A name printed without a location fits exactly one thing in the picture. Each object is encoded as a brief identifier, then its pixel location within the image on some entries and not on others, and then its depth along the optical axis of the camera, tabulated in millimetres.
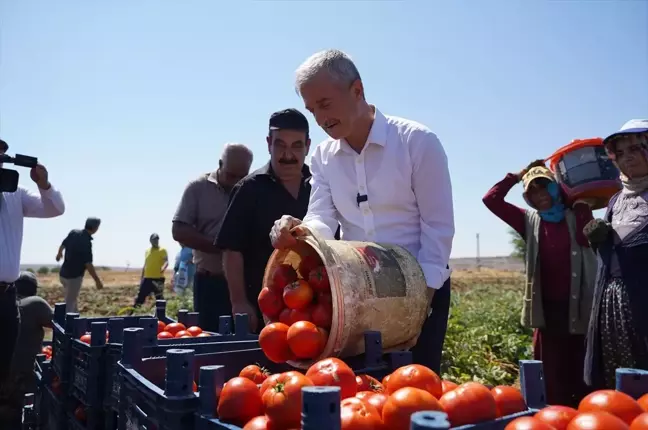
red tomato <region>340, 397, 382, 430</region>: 1205
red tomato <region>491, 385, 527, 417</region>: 1396
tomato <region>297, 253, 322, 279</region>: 2297
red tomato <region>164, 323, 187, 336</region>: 3080
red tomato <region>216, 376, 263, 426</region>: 1400
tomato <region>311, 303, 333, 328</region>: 2041
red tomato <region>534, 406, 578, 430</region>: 1225
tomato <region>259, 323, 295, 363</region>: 1962
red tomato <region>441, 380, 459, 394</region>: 1533
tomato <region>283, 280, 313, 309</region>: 2119
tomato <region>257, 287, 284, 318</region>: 2262
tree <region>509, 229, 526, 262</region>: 29062
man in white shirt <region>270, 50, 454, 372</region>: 2234
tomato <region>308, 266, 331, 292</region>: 2166
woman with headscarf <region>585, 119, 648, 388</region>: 3088
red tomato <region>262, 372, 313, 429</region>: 1323
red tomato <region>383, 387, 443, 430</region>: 1233
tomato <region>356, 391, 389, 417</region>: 1351
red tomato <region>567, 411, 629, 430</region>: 1118
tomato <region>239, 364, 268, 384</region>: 1753
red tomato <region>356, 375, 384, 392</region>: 1615
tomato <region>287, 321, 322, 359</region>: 1846
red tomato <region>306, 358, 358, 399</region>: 1450
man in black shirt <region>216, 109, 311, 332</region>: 3551
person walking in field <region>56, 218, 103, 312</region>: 10031
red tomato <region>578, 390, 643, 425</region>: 1265
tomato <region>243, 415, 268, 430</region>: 1303
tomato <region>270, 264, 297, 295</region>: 2303
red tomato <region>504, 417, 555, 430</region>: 1125
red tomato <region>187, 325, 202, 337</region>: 3010
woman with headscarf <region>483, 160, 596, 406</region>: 4113
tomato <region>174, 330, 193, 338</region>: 2932
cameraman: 3750
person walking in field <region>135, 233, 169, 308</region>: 11508
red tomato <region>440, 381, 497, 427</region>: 1279
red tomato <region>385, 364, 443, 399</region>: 1448
